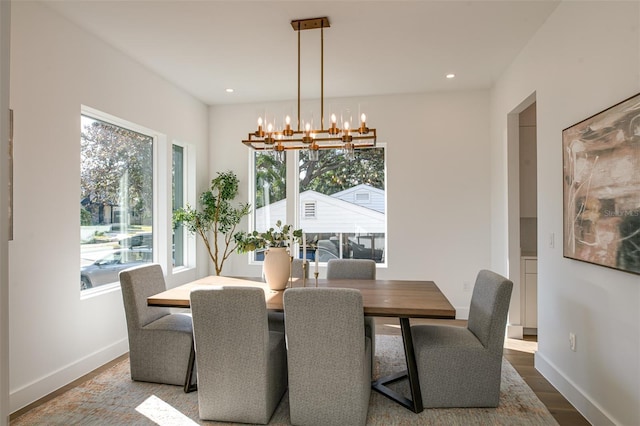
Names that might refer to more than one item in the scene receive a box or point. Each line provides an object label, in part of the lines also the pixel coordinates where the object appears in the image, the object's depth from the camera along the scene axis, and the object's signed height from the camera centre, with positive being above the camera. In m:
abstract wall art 1.98 +0.16
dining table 2.32 -0.53
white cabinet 4.07 -0.74
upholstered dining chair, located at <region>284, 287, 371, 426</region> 2.13 -0.78
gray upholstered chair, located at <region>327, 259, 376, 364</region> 3.62 -0.48
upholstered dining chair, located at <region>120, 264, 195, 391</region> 2.88 -0.92
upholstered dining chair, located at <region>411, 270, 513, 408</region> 2.46 -0.92
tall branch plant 4.82 +0.01
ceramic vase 2.94 -0.38
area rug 2.41 -1.24
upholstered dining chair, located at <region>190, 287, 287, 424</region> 2.23 -0.80
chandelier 2.86 +0.62
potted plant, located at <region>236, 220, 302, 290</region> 2.94 -0.30
